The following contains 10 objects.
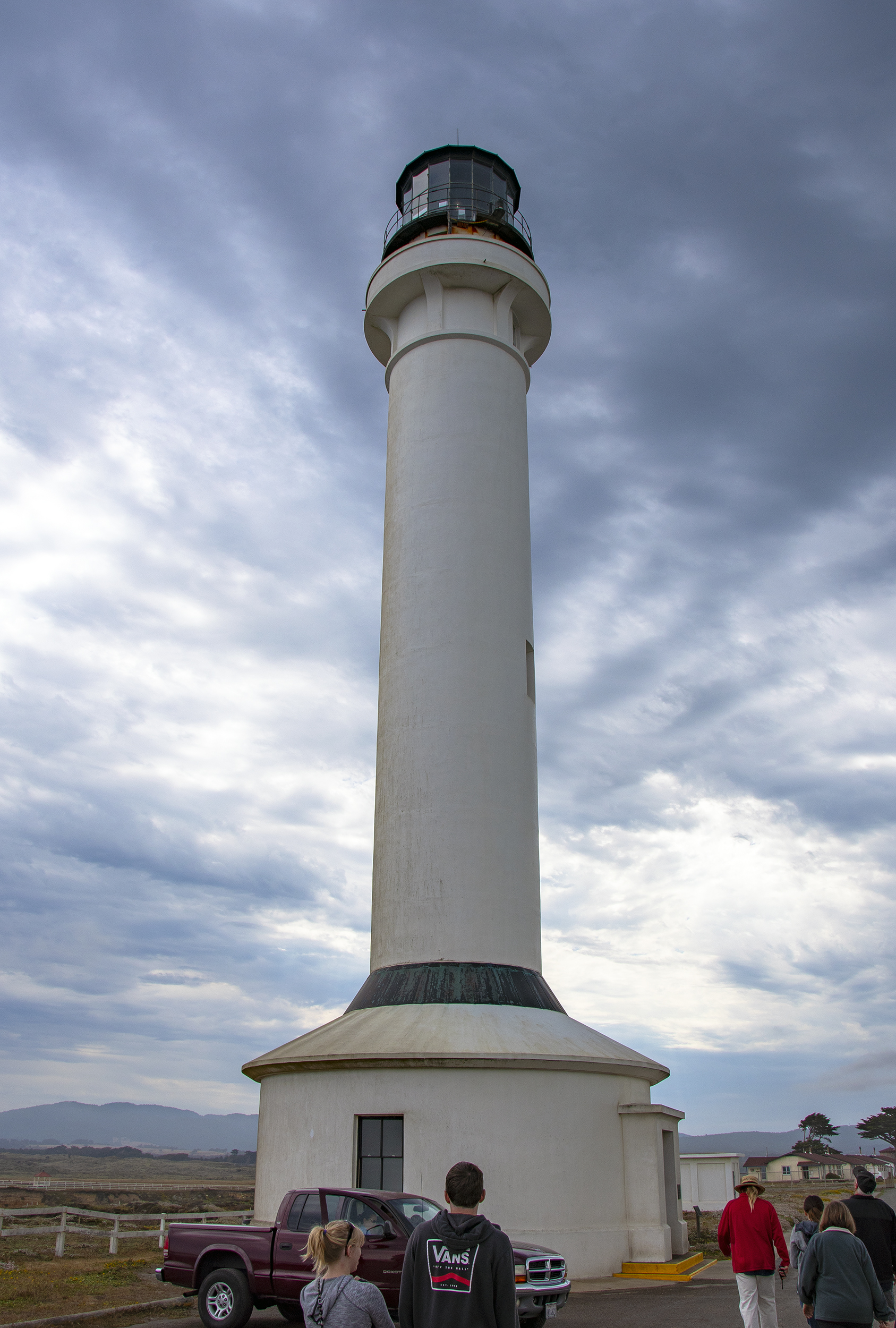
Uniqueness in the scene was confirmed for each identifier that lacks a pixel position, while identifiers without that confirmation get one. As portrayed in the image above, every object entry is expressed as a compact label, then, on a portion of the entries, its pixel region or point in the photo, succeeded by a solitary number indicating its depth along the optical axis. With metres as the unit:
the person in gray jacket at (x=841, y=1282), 6.53
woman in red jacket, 8.61
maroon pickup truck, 10.05
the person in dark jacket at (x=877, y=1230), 8.00
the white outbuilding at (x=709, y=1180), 22.78
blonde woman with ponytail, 4.60
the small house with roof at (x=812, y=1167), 66.56
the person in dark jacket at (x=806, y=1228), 8.50
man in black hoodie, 4.23
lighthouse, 14.43
